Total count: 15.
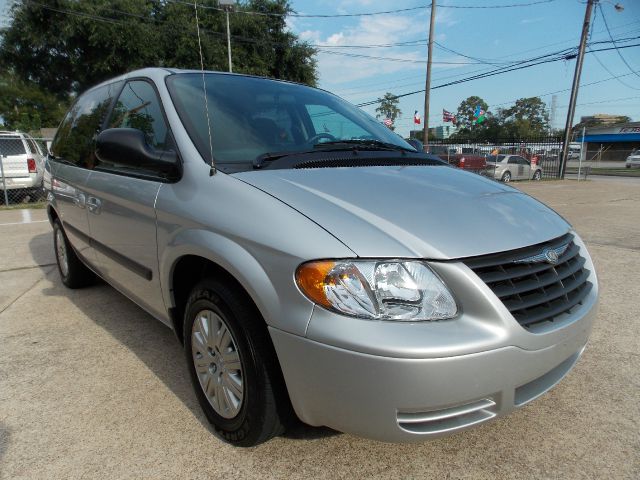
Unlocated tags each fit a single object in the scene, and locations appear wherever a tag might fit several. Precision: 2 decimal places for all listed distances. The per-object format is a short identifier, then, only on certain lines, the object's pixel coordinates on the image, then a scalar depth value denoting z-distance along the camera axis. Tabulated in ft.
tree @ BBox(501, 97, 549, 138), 265.62
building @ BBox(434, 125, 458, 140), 213.91
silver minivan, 4.84
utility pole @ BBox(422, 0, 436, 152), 60.90
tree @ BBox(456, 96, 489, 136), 277.64
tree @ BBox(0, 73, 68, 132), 146.72
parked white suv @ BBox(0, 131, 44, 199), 32.35
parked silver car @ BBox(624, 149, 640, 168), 114.42
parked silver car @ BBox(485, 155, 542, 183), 67.97
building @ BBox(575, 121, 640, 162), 147.90
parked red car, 64.13
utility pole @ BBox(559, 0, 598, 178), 64.28
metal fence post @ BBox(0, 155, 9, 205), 31.72
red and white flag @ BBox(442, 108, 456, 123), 93.67
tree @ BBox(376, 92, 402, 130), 241.14
